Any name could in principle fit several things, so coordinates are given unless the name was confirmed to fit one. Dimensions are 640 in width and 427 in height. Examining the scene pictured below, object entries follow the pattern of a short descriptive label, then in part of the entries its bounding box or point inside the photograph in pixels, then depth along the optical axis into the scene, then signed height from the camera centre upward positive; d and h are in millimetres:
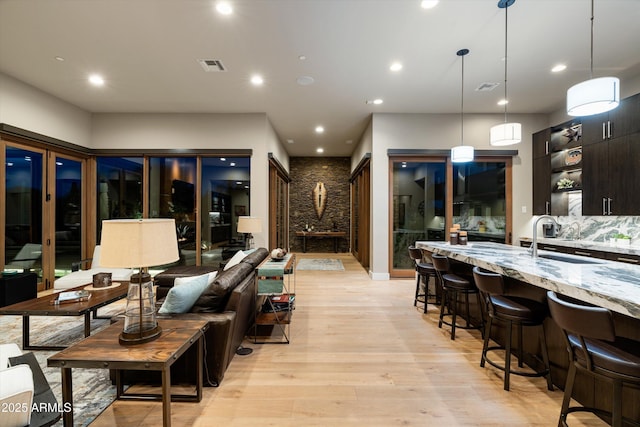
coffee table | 2545 -863
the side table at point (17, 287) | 3730 -984
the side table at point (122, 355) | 1507 -779
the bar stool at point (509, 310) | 2070 -725
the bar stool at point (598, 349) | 1310 -691
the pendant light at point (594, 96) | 2094 +936
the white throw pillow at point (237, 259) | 3617 -564
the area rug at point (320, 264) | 6957 -1291
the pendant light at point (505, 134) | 3232 +974
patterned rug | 1972 -1326
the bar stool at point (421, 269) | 3730 -731
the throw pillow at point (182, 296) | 2205 -646
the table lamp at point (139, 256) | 1556 -225
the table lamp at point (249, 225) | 4980 -153
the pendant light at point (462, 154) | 4012 +903
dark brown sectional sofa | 2178 -902
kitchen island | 1571 -443
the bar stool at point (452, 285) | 2978 -763
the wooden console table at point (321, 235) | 9258 -629
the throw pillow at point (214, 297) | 2334 -685
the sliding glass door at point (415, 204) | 5871 +260
